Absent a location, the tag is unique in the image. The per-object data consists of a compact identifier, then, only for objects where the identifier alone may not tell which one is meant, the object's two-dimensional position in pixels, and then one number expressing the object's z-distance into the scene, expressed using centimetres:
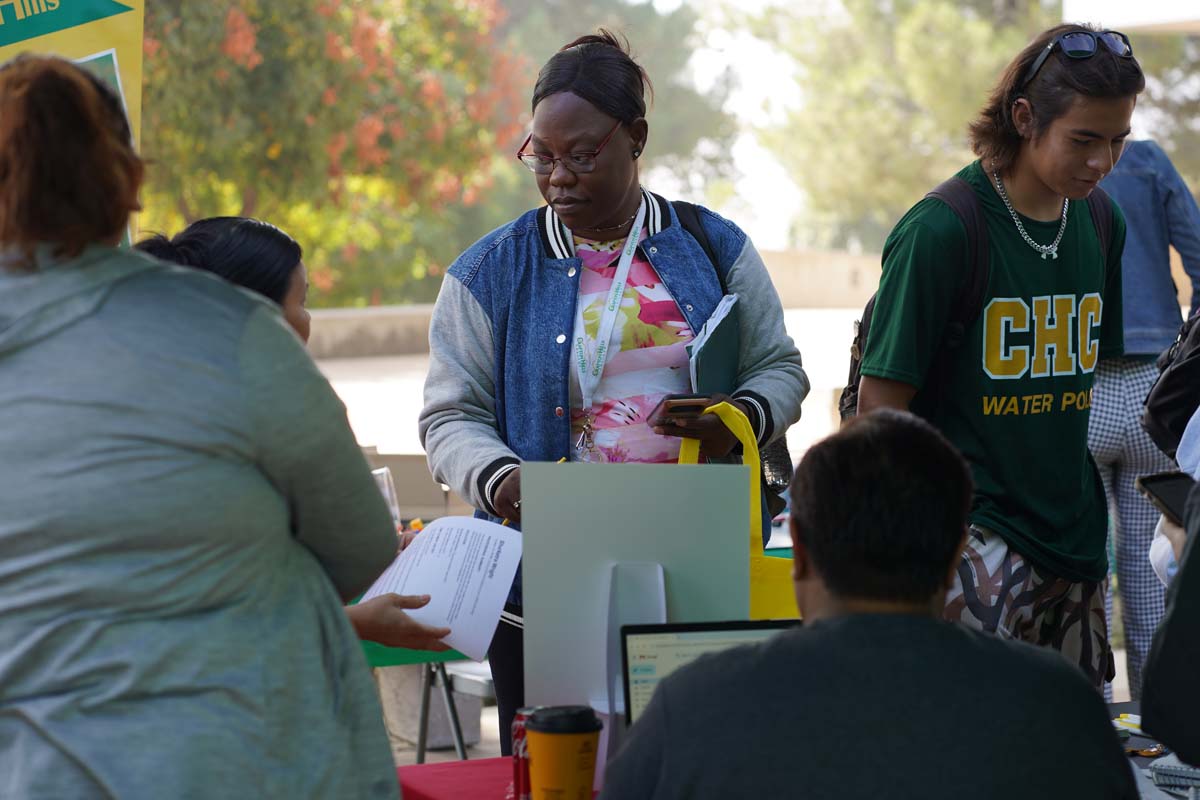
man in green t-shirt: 293
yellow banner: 359
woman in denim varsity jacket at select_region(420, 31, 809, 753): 288
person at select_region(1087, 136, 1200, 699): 451
